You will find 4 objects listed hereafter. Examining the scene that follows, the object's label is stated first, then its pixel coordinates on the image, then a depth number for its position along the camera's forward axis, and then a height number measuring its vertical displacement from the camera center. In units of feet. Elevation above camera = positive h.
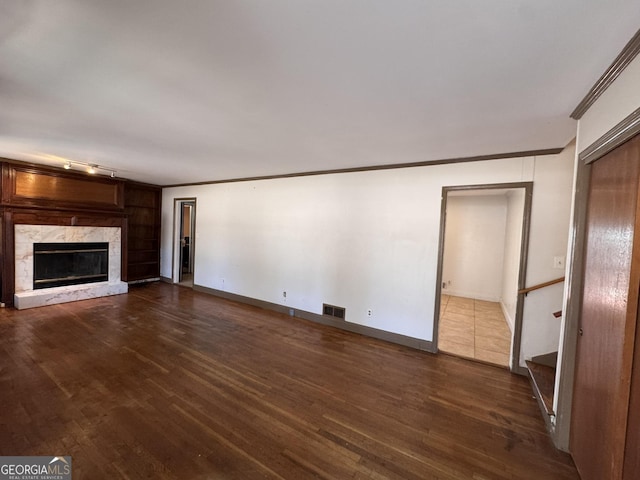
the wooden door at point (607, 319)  4.27 -1.38
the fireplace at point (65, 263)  14.62 -2.86
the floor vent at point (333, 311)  13.30 -4.14
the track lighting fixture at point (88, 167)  13.88 +2.97
